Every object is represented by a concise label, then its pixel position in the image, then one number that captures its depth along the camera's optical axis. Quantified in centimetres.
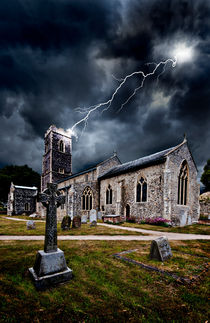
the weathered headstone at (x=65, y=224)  1145
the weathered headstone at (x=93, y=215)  1511
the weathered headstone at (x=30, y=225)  1177
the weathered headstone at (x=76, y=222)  1206
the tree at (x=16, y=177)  4391
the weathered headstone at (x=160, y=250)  501
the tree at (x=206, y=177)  3234
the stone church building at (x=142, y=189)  1636
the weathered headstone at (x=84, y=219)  1584
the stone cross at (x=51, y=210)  388
